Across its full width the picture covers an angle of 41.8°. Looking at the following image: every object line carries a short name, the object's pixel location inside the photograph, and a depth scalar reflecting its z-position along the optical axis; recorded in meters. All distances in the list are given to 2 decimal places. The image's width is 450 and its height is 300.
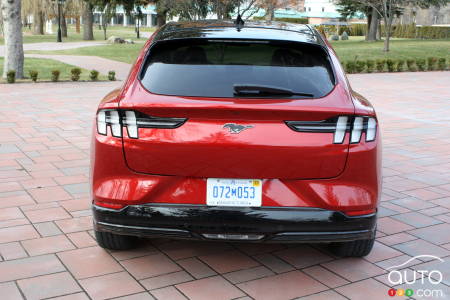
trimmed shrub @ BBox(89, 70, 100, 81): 15.97
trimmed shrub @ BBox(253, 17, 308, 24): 66.43
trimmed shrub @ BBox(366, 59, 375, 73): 20.76
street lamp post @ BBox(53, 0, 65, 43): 38.81
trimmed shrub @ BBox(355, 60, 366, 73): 20.47
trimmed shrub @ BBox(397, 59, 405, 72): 21.63
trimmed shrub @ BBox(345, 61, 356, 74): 20.44
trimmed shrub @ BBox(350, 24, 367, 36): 64.69
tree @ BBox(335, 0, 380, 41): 44.10
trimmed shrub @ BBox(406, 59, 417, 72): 21.84
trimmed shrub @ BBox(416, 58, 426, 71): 22.17
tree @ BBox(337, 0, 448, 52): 36.62
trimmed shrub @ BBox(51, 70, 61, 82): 15.18
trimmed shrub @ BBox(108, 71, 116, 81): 16.34
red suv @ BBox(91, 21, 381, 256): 3.33
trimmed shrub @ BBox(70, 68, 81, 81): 15.62
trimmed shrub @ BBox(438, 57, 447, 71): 22.62
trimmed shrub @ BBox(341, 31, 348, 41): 53.81
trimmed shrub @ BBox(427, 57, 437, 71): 22.41
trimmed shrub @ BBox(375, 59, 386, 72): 20.94
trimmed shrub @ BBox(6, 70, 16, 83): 14.87
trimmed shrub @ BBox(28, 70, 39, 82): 15.00
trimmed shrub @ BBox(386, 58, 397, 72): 21.13
